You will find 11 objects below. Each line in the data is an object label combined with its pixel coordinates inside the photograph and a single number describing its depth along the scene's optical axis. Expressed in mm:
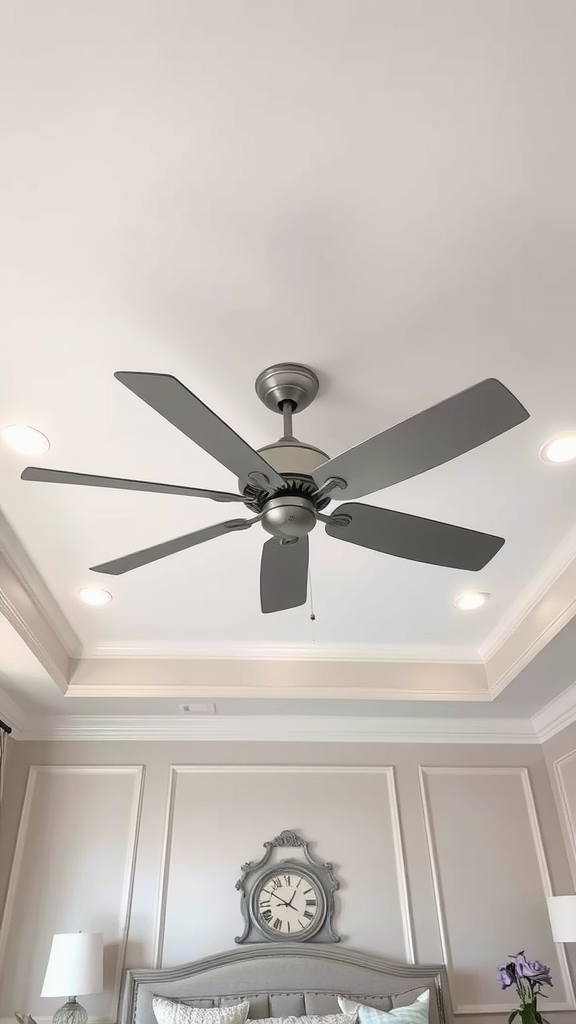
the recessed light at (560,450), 2283
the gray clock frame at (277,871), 3496
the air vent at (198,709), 3836
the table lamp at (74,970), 3082
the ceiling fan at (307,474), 1399
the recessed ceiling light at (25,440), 2231
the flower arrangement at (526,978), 3225
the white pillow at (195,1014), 3053
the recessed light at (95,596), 3168
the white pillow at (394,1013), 3090
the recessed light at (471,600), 3258
